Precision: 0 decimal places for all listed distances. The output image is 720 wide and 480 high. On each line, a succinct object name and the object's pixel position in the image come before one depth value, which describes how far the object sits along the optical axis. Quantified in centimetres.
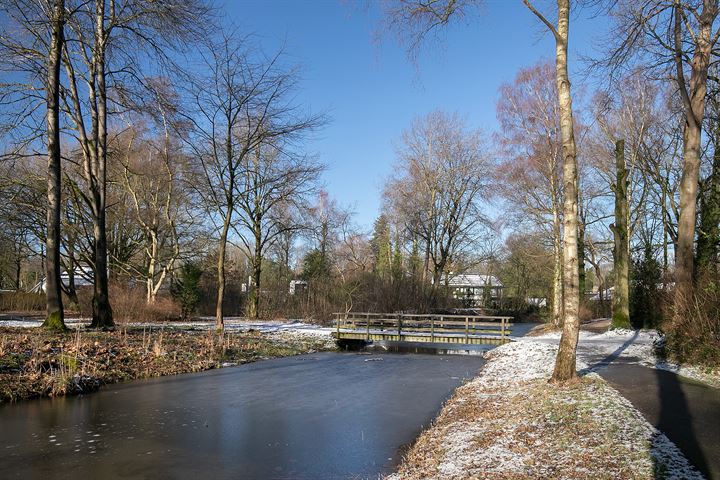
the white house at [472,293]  4435
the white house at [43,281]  4806
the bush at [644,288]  2245
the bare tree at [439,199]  3566
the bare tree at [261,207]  3170
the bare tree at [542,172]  2569
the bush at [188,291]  3053
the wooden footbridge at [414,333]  2195
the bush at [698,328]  1069
